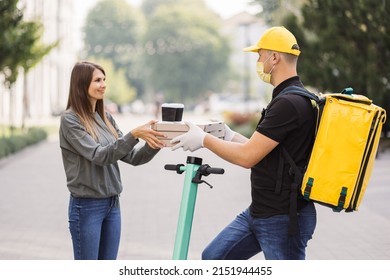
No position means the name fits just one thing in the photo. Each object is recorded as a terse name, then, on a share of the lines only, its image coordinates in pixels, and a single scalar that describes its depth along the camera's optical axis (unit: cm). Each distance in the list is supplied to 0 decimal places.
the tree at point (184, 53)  9056
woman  489
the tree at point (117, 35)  10512
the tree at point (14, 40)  2049
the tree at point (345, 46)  2261
